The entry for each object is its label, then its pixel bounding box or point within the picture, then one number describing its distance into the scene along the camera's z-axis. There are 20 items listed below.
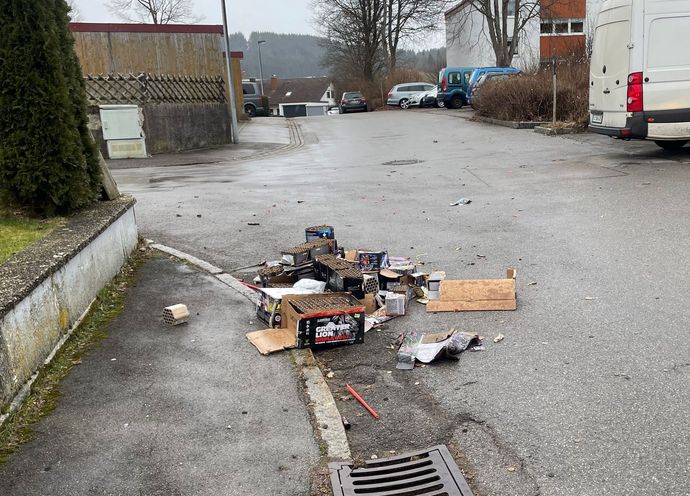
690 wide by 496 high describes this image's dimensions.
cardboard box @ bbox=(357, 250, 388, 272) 6.00
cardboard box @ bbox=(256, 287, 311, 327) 5.05
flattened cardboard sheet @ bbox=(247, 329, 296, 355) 4.62
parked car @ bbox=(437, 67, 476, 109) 36.34
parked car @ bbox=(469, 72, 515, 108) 24.89
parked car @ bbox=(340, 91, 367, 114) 47.03
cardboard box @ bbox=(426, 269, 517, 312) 5.29
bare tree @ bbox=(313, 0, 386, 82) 55.94
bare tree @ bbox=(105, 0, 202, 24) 52.28
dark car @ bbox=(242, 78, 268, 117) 44.53
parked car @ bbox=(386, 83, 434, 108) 43.97
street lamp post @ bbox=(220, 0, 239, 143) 22.34
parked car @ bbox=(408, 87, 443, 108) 41.22
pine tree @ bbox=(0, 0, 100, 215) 5.62
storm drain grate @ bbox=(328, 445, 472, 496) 3.00
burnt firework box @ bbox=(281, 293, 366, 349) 4.63
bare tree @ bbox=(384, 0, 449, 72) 54.12
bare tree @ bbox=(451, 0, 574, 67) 37.31
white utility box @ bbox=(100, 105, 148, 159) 18.84
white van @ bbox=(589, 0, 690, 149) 11.58
